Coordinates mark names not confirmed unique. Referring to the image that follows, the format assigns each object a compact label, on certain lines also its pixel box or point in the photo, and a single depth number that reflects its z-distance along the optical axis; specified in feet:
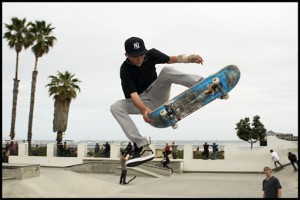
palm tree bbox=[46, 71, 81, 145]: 119.14
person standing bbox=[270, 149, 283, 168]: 84.68
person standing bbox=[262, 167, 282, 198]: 30.76
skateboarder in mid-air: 17.01
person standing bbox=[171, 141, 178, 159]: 99.45
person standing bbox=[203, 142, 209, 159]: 95.75
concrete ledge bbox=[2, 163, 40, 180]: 56.24
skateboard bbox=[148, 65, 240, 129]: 17.76
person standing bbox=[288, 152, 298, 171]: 80.38
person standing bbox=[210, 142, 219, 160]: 94.17
